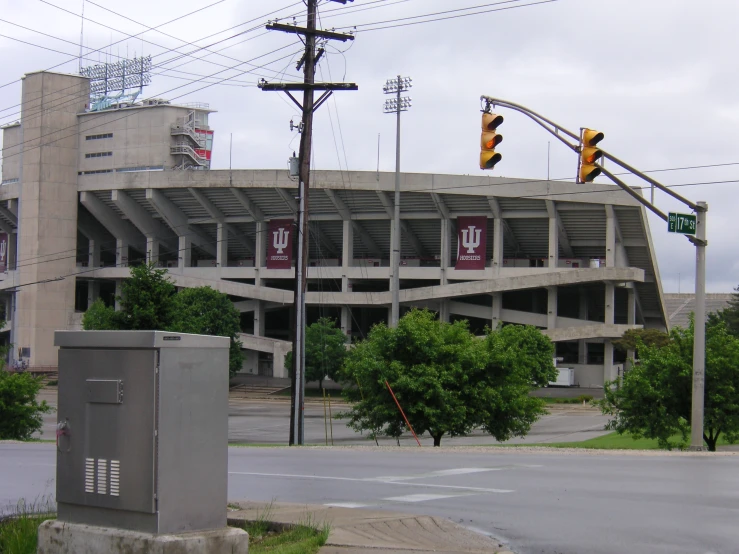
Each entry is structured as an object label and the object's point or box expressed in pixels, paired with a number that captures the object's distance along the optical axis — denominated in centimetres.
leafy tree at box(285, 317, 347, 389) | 5981
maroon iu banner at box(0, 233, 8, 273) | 8488
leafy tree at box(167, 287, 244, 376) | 6164
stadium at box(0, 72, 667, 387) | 6462
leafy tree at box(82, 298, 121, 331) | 5370
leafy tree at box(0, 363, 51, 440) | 3131
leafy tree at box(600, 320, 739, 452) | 2712
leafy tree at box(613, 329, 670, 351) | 5819
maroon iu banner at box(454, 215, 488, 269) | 6694
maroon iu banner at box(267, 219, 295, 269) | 7196
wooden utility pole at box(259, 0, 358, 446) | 2738
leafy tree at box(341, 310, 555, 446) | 2858
